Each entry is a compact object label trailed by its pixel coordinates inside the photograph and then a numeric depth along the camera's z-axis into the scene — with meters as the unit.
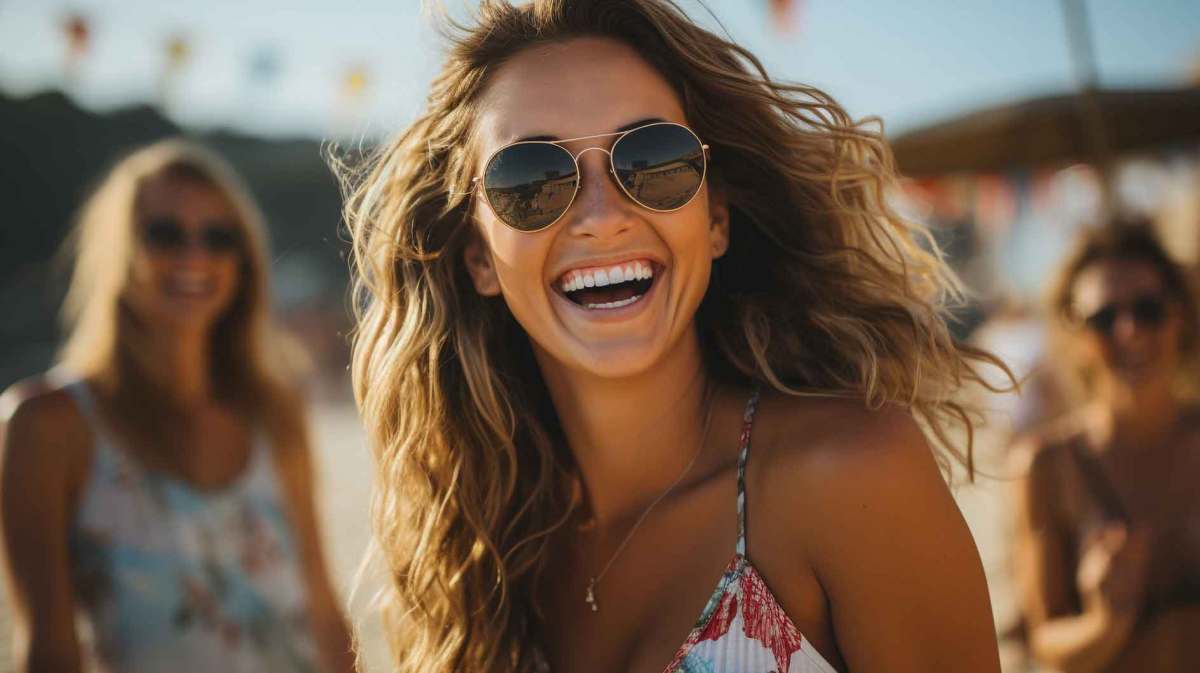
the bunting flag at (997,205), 10.73
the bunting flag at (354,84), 7.01
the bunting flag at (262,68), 10.02
